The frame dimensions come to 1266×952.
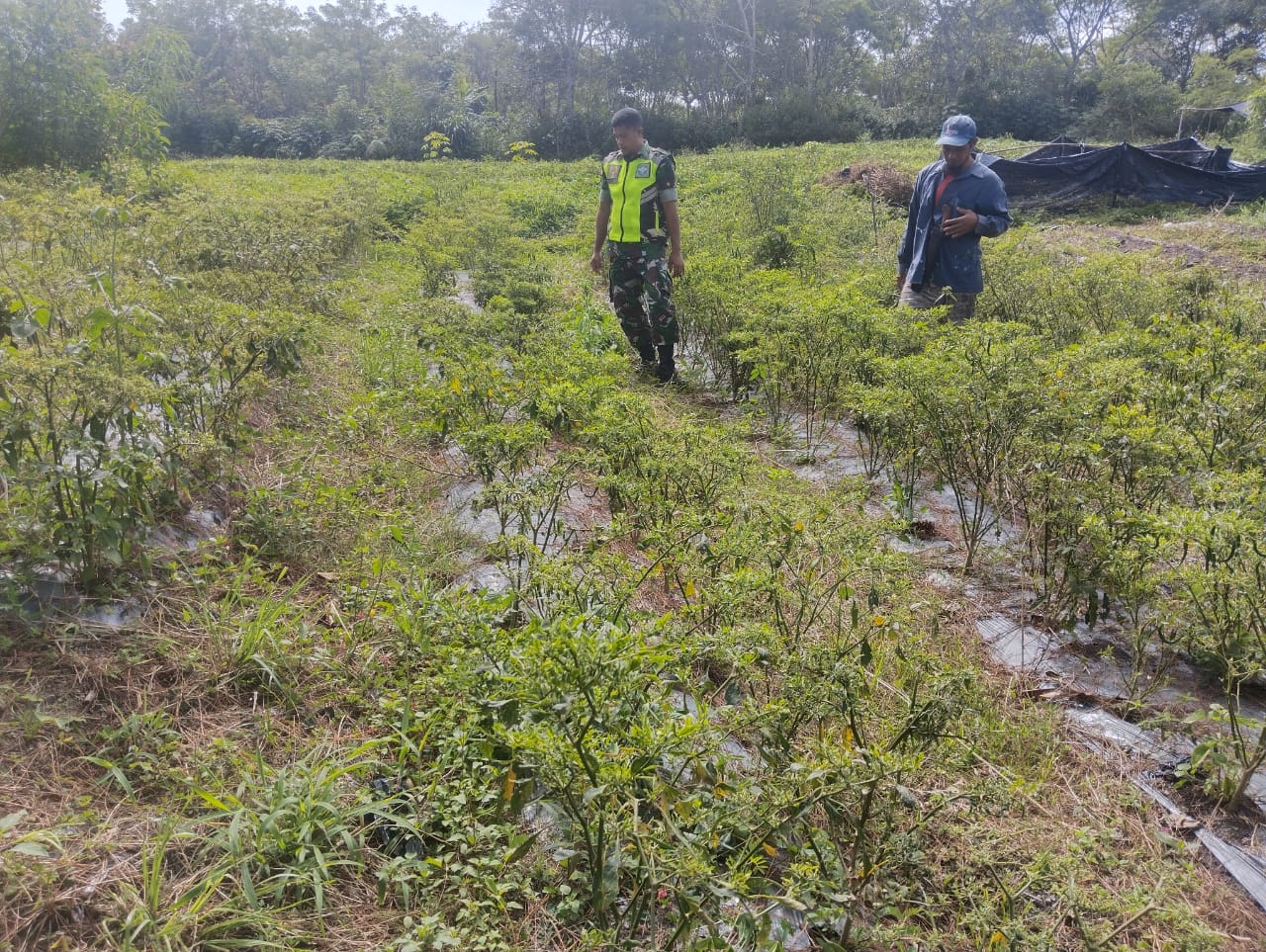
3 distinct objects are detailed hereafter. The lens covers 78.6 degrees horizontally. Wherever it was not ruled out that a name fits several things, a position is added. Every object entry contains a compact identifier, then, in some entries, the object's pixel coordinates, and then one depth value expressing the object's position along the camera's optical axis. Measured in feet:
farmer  15.66
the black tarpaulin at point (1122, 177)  45.16
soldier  17.38
